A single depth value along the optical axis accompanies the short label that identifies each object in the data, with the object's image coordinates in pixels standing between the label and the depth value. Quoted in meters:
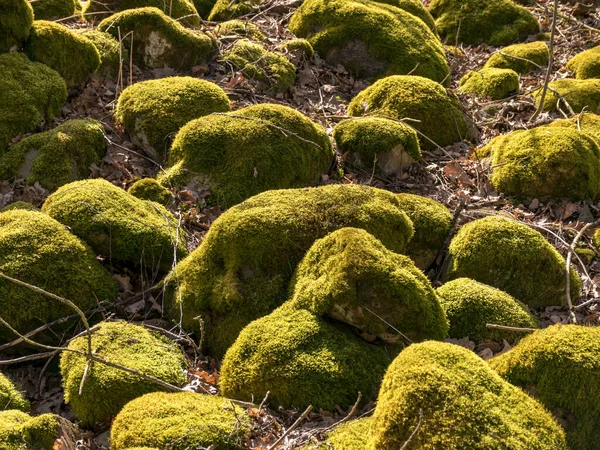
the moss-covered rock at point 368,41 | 10.16
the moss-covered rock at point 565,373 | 4.21
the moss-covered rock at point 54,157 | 7.10
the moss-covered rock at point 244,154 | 7.16
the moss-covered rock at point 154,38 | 9.32
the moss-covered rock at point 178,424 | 4.20
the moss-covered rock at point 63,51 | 8.38
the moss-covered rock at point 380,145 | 7.89
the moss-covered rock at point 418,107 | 8.70
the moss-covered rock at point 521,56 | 10.76
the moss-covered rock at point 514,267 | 6.20
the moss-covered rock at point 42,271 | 5.42
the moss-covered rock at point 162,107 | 7.81
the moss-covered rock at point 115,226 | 6.05
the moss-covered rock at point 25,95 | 7.69
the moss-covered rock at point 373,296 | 4.81
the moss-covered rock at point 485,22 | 12.09
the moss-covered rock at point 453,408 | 3.49
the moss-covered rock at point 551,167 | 7.66
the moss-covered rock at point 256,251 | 5.51
